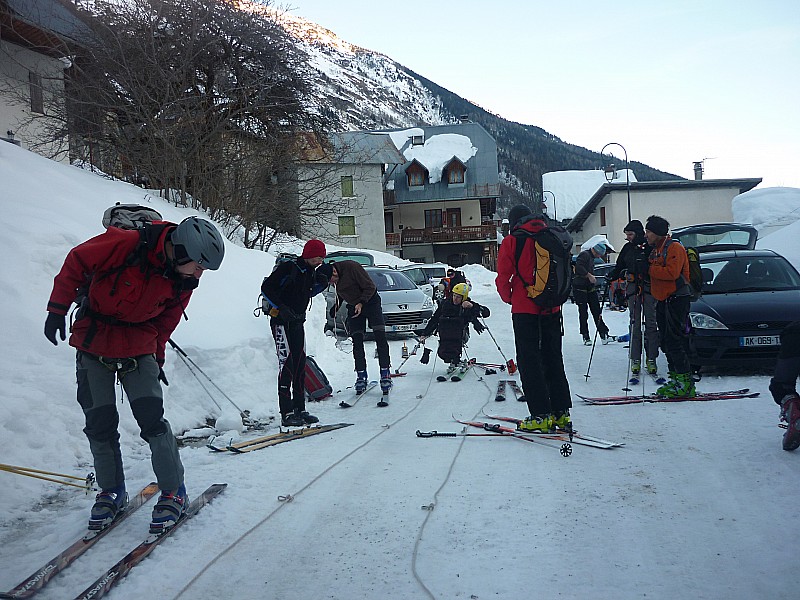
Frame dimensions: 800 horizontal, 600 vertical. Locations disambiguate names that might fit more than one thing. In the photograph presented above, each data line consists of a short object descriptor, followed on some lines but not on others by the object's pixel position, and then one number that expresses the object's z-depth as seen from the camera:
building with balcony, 55.28
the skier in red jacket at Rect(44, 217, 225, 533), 3.82
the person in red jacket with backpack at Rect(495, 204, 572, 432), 6.05
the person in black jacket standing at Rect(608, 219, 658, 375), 8.26
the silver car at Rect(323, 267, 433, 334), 15.45
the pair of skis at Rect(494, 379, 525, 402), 8.05
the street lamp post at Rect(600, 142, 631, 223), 34.00
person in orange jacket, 7.56
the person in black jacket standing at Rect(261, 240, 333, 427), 7.14
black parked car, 8.13
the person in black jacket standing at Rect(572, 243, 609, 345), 12.34
